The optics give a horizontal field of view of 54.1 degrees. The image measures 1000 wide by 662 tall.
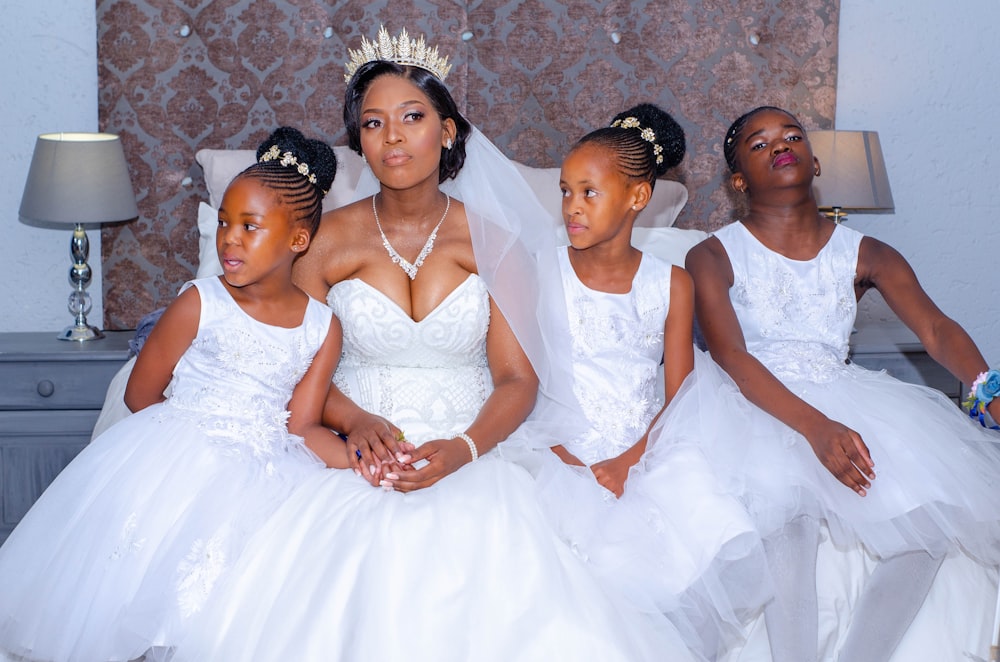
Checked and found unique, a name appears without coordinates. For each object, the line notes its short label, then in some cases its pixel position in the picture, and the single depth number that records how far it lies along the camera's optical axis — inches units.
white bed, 77.8
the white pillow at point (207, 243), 120.8
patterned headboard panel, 142.9
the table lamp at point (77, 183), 129.2
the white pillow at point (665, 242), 123.7
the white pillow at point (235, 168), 128.8
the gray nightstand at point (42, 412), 126.3
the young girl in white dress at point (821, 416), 75.4
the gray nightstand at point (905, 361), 131.4
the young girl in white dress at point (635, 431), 71.1
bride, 61.8
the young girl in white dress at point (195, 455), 66.0
